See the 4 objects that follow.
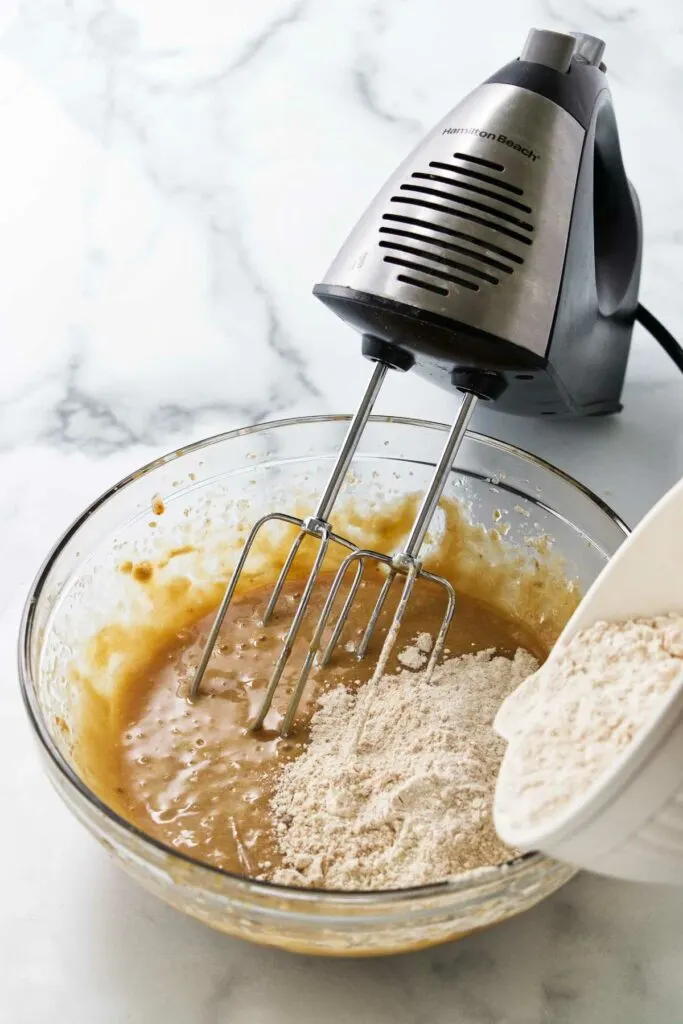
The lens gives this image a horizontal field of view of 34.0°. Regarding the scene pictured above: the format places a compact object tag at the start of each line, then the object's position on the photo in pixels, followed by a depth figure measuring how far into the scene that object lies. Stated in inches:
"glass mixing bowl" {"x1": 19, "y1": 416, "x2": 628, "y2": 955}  23.4
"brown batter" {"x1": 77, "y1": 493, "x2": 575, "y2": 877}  30.1
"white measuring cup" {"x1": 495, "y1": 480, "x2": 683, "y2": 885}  19.9
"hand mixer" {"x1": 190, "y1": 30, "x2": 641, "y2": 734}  31.3
